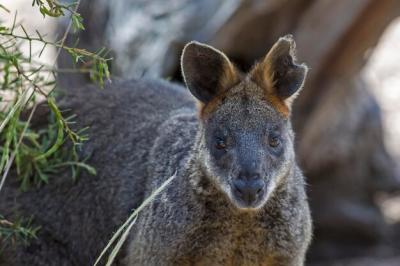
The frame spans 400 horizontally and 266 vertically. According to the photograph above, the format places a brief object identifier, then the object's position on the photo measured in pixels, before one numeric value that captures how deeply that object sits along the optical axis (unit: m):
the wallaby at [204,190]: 10.92
